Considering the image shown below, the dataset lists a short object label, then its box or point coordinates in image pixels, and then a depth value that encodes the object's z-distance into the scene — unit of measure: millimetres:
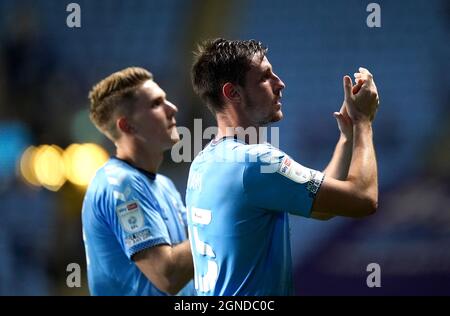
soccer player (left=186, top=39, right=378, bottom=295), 4992
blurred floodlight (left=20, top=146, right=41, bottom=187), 14227
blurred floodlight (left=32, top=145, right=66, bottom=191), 14212
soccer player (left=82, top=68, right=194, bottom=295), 6402
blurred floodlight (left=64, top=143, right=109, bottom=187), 14125
